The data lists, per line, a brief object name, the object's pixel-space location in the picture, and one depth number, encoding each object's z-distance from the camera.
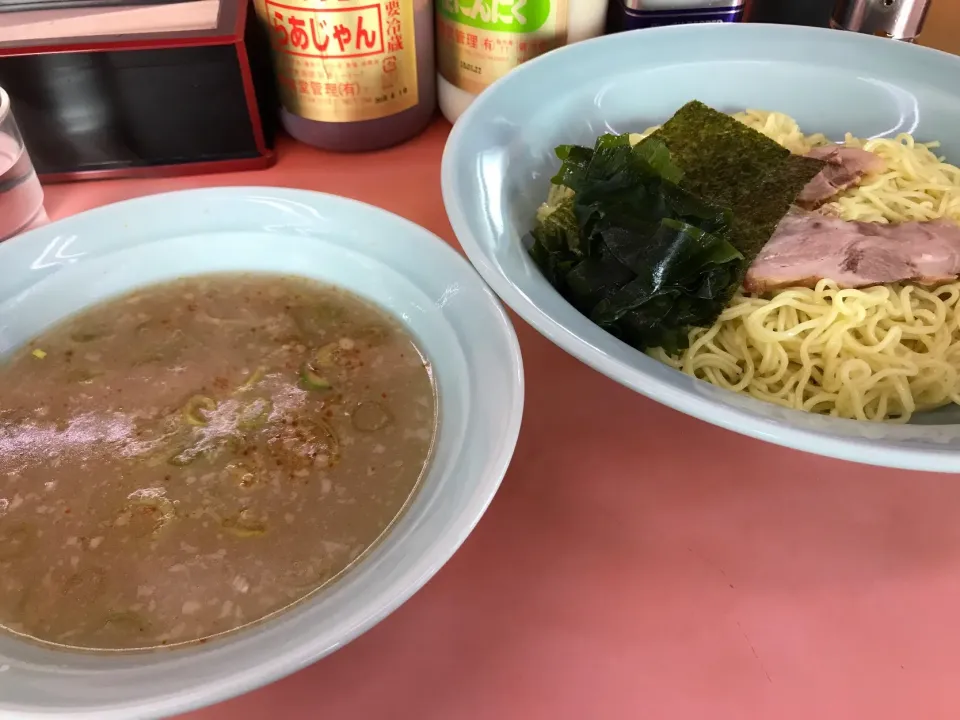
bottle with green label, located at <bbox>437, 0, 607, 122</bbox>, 0.36
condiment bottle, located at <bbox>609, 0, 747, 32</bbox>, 0.38
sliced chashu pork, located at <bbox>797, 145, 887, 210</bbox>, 0.34
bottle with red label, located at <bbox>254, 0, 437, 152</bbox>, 0.35
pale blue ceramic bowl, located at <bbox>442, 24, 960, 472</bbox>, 0.29
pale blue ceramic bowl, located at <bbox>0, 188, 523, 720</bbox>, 0.17
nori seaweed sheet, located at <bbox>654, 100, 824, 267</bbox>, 0.31
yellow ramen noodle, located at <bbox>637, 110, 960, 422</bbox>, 0.28
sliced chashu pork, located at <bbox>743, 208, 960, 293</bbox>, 0.31
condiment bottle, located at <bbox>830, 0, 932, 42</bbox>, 0.39
